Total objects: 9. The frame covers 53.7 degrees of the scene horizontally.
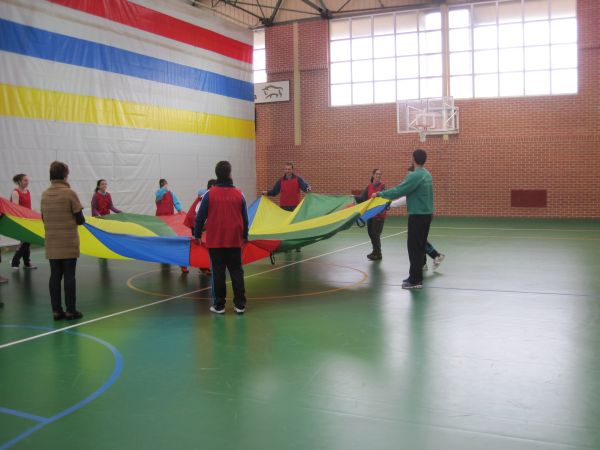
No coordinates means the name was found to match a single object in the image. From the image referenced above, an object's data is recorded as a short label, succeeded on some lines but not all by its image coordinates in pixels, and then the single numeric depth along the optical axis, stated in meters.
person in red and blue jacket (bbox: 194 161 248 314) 5.67
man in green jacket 6.77
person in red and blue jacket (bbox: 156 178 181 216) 10.09
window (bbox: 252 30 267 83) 19.52
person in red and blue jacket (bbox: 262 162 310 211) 9.97
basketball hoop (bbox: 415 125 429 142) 16.85
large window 15.81
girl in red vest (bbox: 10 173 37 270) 8.86
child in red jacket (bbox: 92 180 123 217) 9.41
